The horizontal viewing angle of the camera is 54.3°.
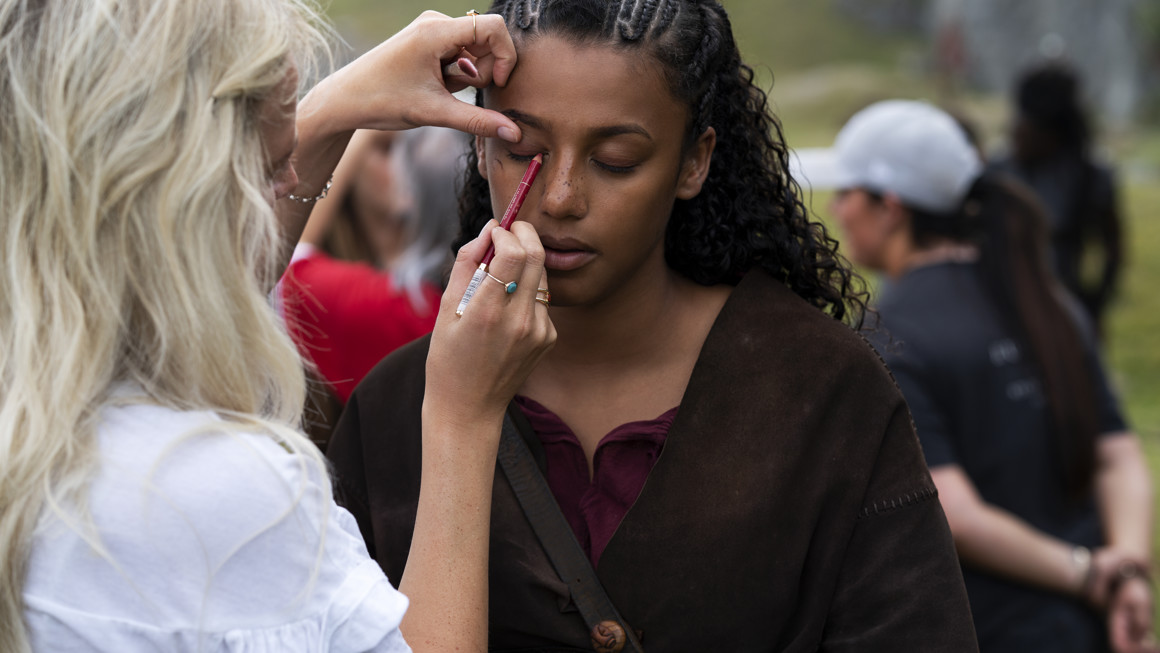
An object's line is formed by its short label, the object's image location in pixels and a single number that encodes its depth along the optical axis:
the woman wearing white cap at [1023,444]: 2.83
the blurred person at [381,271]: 2.98
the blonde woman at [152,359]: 1.20
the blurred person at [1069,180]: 5.03
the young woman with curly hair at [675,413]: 1.66
